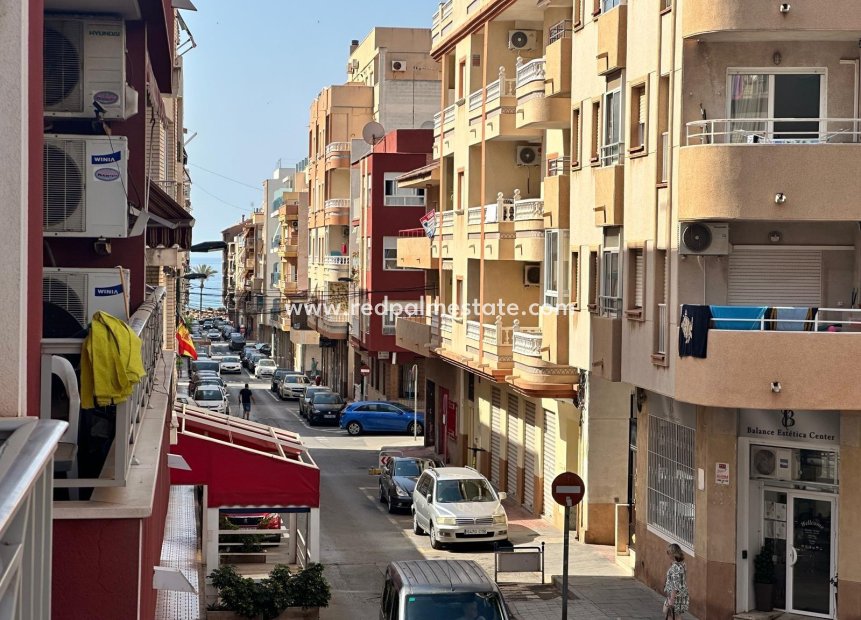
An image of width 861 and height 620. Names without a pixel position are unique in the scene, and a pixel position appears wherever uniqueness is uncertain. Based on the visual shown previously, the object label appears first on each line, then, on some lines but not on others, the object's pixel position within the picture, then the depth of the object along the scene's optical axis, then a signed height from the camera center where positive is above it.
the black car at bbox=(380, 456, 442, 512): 31.76 -5.16
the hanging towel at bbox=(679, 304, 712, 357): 18.95 -0.83
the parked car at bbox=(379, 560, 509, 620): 15.28 -3.82
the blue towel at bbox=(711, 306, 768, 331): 19.04 -0.62
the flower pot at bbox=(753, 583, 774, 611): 19.95 -4.95
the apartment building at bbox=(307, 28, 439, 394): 69.06 +8.12
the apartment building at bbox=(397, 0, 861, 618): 18.61 -0.25
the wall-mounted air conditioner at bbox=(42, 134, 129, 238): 12.76 +0.82
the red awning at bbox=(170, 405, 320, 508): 21.53 -3.37
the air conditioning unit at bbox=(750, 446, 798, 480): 19.80 -2.90
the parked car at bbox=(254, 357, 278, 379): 84.19 -6.36
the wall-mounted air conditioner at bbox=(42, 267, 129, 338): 13.08 -0.28
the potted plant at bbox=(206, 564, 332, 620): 19.17 -4.80
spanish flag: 43.07 -2.49
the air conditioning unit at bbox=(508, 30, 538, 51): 34.06 +6.01
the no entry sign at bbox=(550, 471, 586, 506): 17.70 -2.96
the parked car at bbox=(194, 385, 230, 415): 52.12 -5.26
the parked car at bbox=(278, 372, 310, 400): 66.81 -5.92
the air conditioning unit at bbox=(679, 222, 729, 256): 19.59 +0.50
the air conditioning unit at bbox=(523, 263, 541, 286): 33.97 -0.10
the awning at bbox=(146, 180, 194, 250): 18.09 +0.70
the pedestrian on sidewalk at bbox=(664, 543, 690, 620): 18.66 -4.49
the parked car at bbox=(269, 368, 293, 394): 71.56 -5.87
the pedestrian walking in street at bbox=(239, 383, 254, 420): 55.22 -5.49
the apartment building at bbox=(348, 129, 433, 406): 55.22 +1.40
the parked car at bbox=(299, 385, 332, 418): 56.67 -5.63
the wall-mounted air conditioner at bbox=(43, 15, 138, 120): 13.55 +2.10
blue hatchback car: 50.62 -5.80
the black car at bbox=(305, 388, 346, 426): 54.44 -5.75
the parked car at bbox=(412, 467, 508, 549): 26.75 -4.95
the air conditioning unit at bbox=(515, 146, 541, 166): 34.41 +3.03
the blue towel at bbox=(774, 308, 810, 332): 18.80 -0.65
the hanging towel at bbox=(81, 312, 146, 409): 10.07 -0.74
